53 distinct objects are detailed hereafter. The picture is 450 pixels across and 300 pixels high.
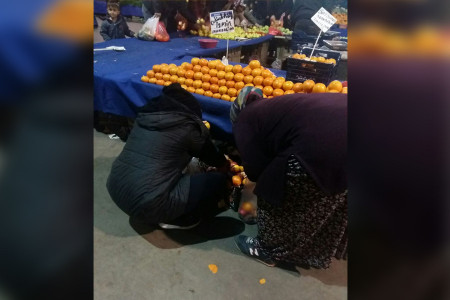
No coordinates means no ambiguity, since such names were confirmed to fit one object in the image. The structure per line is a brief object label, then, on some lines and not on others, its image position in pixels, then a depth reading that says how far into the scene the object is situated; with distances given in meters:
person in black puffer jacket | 2.19
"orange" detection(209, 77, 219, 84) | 2.87
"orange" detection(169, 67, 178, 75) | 3.10
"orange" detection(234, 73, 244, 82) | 2.74
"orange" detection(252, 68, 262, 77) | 2.71
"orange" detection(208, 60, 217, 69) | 2.99
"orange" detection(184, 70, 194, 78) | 3.03
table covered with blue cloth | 2.81
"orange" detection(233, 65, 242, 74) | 2.80
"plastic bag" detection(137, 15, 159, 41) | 5.23
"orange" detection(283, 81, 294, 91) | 2.51
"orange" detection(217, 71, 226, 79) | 2.81
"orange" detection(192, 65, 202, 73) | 3.05
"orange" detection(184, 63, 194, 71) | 3.13
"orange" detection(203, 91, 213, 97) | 2.87
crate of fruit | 2.58
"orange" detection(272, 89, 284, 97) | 2.51
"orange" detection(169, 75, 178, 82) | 3.05
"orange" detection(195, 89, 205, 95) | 2.91
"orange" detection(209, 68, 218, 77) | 2.89
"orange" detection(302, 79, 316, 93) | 2.36
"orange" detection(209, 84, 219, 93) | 2.85
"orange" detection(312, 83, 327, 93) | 2.23
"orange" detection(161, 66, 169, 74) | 3.12
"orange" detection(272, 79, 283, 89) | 2.54
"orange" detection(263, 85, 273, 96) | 2.54
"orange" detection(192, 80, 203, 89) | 2.94
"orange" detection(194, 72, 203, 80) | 2.97
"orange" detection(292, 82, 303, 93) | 2.49
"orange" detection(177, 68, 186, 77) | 3.07
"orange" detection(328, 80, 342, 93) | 2.17
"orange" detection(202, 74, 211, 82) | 2.91
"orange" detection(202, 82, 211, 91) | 2.91
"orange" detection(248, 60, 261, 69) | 2.82
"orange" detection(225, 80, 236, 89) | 2.74
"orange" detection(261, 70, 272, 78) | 2.70
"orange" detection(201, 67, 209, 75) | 2.98
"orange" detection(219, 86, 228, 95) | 2.76
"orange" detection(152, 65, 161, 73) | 3.16
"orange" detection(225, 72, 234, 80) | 2.78
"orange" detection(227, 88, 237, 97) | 2.70
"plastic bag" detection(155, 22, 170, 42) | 5.27
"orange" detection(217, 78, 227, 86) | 2.81
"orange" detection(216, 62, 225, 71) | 2.92
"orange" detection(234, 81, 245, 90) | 2.73
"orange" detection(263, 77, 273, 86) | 2.60
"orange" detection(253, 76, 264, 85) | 2.65
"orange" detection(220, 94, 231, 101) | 2.72
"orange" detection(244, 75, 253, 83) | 2.70
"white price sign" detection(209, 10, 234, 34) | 3.26
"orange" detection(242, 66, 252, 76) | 2.78
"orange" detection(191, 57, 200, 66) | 3.12
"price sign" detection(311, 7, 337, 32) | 2.64
